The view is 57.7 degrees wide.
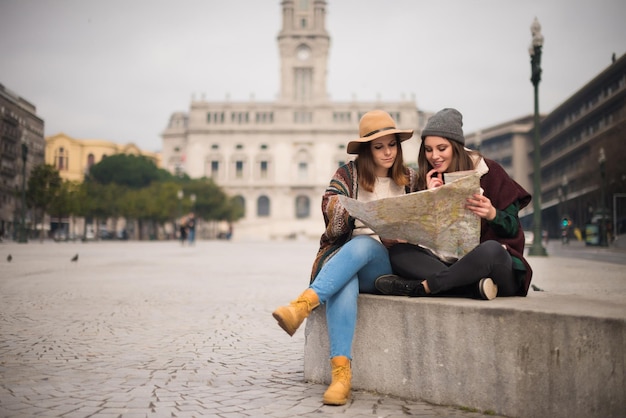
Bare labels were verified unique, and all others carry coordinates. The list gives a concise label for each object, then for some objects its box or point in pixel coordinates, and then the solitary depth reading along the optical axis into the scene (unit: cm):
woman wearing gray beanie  313
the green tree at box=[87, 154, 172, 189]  7006
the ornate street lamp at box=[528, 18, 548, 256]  1620
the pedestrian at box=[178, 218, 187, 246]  3454
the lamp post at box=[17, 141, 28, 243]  2633
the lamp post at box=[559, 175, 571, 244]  2969
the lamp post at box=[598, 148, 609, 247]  2626
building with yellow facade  6812
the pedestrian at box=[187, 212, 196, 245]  3456
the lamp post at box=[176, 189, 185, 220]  4949
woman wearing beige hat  315
